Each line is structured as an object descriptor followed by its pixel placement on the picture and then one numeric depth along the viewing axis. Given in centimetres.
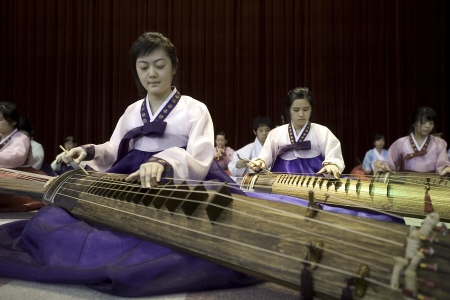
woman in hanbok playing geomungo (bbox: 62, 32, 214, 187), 165
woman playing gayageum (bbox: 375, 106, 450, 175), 326
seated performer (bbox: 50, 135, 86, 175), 520
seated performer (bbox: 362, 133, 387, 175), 563
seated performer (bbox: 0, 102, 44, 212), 301
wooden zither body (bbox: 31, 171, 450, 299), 70
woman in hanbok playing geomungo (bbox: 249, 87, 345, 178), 283
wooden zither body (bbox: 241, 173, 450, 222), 185
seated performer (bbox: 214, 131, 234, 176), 539
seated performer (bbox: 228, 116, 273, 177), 447
